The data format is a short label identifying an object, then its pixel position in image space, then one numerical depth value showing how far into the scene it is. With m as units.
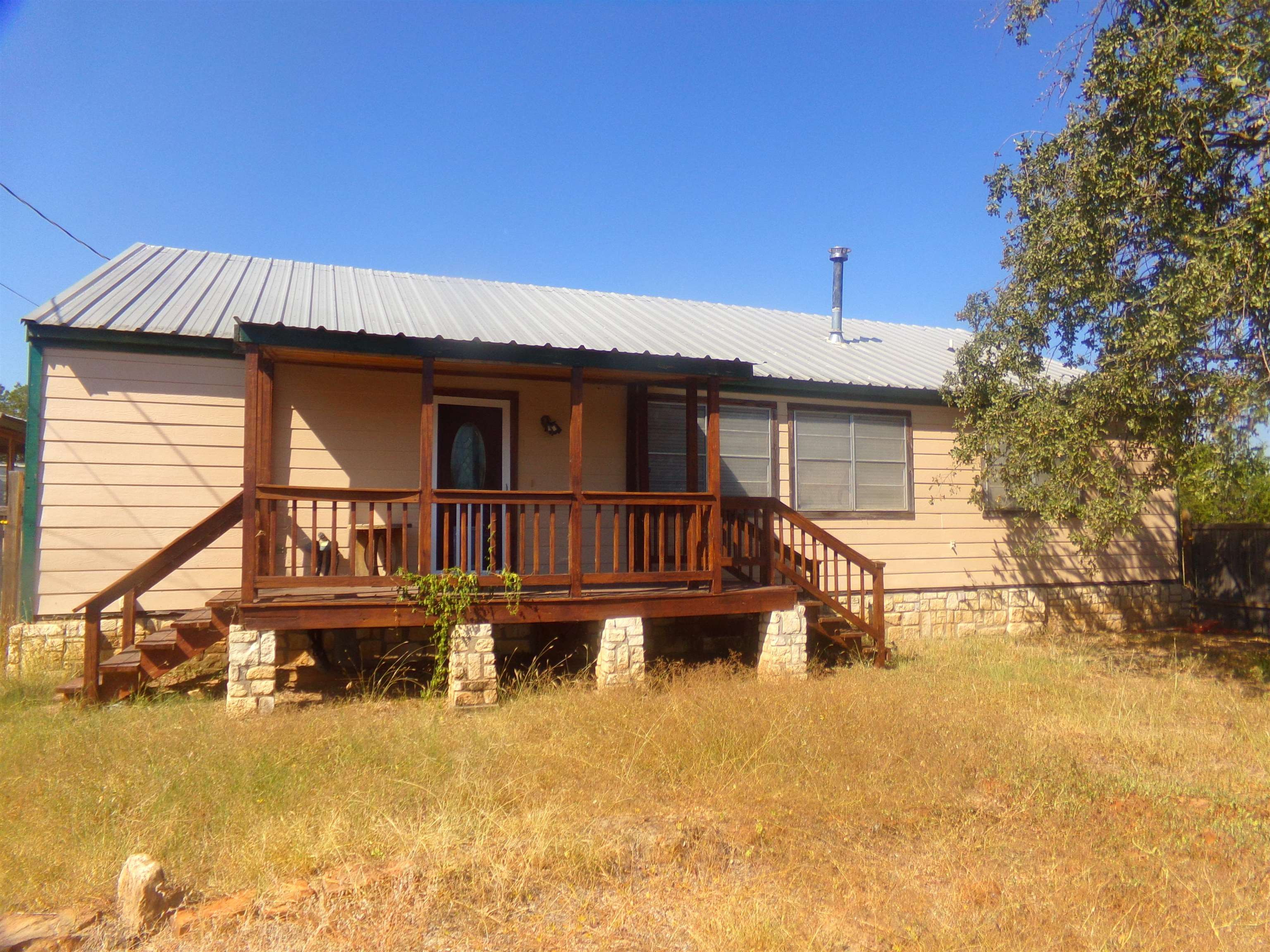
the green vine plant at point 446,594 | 6.98
